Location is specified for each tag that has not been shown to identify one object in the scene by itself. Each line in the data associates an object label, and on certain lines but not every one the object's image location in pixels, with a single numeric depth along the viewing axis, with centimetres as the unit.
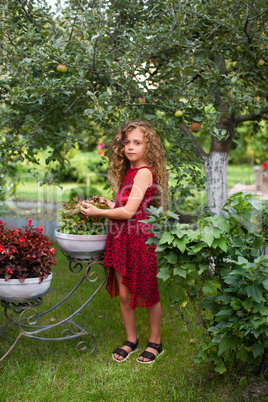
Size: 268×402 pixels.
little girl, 237
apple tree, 273
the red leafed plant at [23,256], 202
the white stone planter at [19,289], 201
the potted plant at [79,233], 232
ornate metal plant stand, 215
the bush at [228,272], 163
